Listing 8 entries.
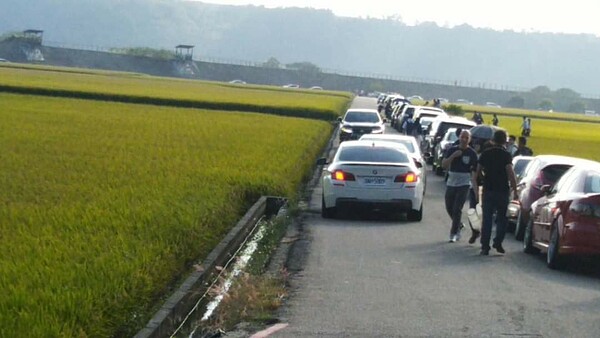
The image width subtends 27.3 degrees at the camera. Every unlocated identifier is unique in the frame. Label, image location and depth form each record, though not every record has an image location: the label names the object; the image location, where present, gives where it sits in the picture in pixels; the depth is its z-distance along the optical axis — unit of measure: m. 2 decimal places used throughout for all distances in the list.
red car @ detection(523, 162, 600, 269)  15.20
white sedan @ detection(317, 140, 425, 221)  21.12
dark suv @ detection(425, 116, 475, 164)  37.88
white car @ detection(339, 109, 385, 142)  44.41
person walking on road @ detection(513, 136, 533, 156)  28.17
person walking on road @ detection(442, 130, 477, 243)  18.50
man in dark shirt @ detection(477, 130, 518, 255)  17.25
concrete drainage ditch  10.39
